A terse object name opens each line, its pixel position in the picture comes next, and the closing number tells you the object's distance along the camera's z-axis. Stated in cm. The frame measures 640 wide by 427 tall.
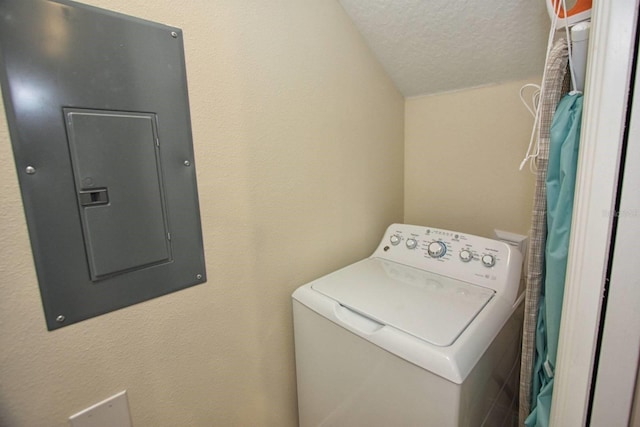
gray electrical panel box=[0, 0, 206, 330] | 55
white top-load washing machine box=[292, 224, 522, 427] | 65
